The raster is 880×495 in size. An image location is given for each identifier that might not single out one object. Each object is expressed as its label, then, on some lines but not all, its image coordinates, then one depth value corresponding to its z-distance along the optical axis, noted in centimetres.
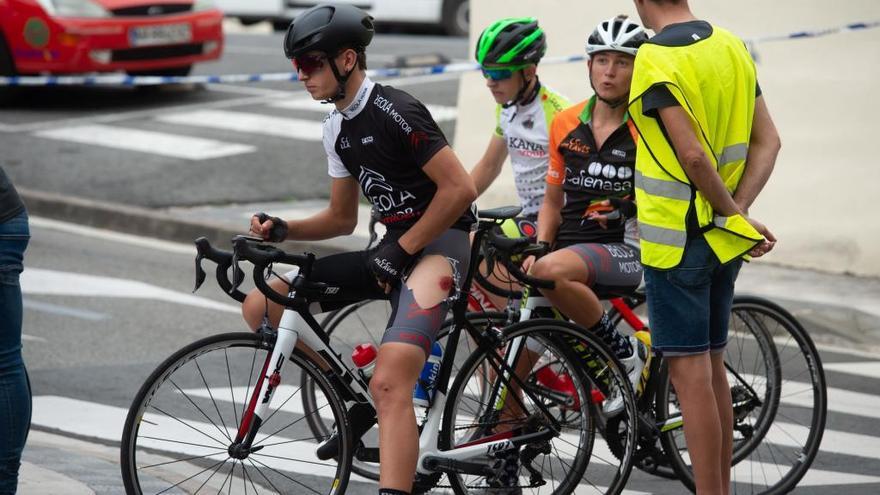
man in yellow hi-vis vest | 917
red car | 3039
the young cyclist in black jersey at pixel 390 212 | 955
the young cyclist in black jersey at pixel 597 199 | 1092
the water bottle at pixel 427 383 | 1021
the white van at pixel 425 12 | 4347
